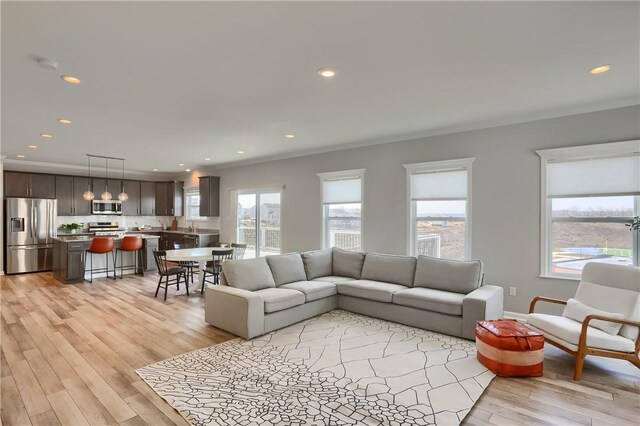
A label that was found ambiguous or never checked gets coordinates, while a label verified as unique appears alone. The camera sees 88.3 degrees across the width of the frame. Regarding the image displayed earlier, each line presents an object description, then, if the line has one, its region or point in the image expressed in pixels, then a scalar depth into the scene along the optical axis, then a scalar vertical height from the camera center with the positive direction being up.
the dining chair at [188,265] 6.15 -1.00
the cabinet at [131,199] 9.73 +0.41
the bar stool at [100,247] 6.77 -0.71
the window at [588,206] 3.79 +0.09
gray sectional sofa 3.86 -1.04
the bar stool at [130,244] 7.17 -0.69
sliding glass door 7.81 -0.21
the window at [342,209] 6.19 +0.08
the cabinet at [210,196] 9.01 +0.46
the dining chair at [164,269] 5.66 -1.00
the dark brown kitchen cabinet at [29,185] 7.75 +0.67
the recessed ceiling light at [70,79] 3.06 +1.26
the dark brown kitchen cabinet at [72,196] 8.51 +0.44
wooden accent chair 2.94 -1.02
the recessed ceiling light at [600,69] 2.92 +1.30
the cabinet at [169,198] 10.22 +0.46
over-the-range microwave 9.14 +0.16
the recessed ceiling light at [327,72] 2.94 +1.28
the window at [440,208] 4.96 +0.08
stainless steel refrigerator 7.42 -0.49
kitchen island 6.69 -0.97
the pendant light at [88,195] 7.16 +0.38
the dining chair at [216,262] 5.79 -0.93
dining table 5.64 -0.76
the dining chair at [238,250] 6.61 -0.76
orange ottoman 2.99 -1.28
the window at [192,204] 9.95 +0.27
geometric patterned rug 2.42 -1.47
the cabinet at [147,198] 10.09 +0.45
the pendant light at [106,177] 8.87 +1.01
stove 9.12 -0.46
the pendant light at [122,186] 9.58 +0.78
